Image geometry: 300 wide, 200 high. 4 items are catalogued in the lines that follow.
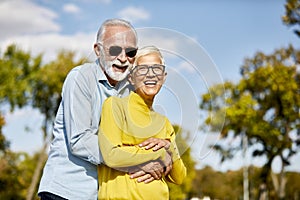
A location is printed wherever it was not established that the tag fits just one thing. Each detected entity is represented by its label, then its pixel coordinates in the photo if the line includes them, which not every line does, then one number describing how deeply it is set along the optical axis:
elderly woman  2.20
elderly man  2.31
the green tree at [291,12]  22.09
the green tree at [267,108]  25.44
